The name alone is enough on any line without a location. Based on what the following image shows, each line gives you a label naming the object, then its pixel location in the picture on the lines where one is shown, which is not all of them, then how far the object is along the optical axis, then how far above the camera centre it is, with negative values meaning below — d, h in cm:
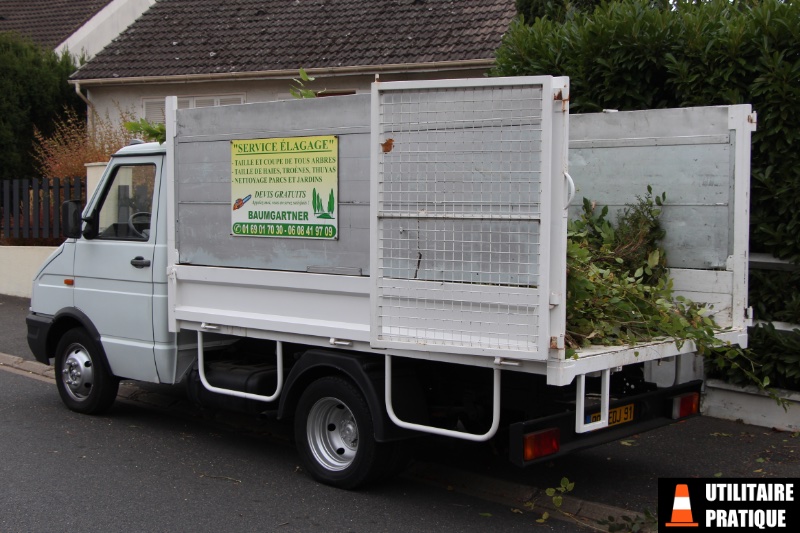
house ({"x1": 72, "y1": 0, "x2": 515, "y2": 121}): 1515 +339
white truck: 498 -18
